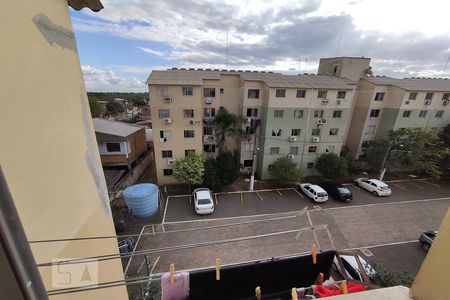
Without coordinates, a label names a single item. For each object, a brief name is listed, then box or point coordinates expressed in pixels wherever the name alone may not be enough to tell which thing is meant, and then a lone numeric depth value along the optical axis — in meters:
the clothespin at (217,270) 2.20
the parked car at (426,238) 9.74
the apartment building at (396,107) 16.91
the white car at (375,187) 14.88
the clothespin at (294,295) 1.35
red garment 1.89
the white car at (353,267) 6.86
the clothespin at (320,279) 2.45
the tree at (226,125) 15.07
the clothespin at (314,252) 2.32
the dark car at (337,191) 14.02
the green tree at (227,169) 14.59
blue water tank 11.59
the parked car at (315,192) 13.92
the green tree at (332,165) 15.61
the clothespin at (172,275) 2.11
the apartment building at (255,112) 14.29
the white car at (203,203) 12.31
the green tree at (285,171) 15.13
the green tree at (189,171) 13.99
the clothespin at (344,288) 1.74
